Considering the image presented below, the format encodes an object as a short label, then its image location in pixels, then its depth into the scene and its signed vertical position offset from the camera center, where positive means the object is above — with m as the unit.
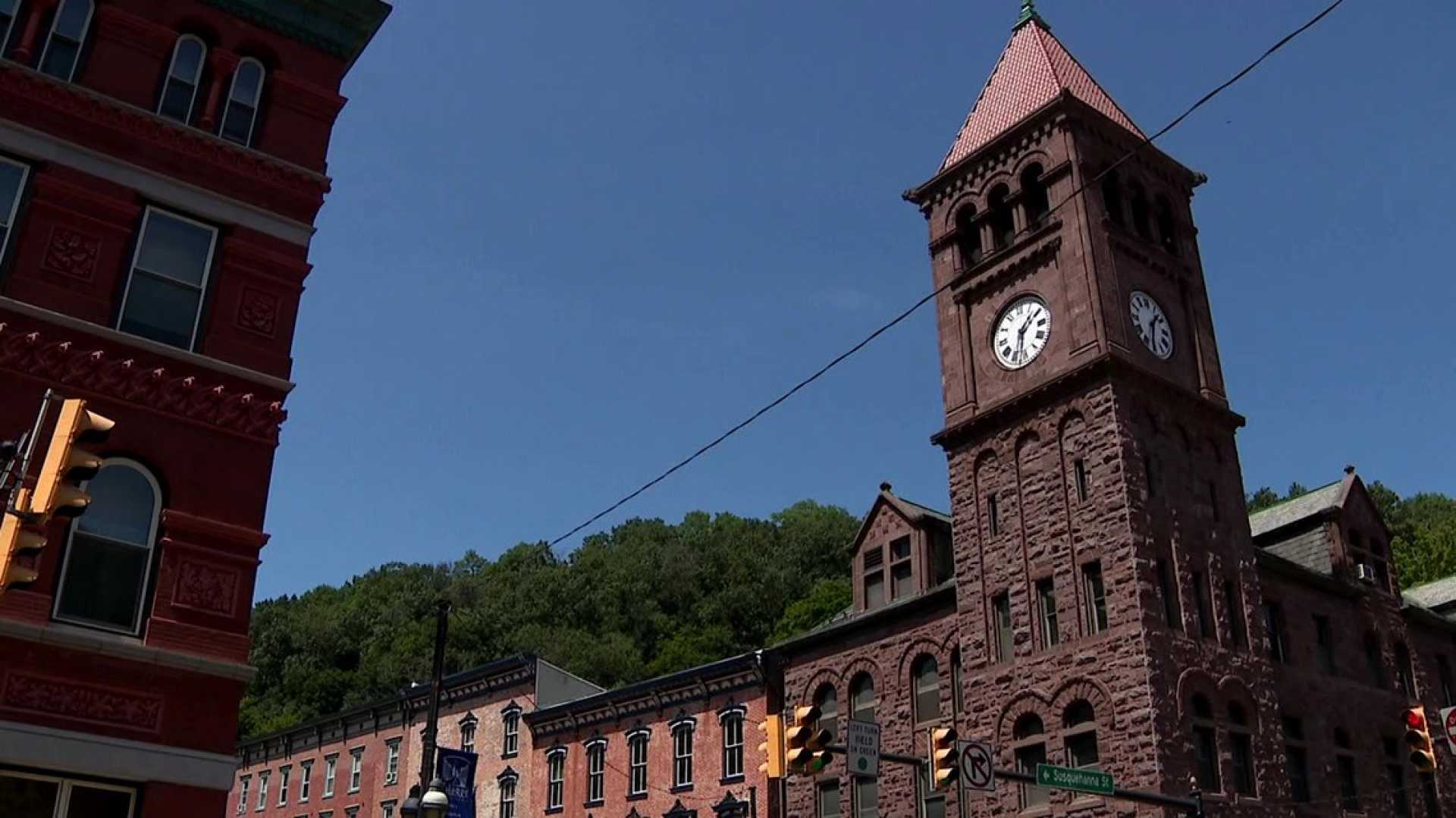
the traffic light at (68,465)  8.17 +3.27
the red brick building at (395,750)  50.94 +10.94
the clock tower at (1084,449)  30.27 +13.82
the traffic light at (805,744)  18.08 +3.59
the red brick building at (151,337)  13.69 +7.42
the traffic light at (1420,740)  18.64 +3.79
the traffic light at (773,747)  19.00 +3.72
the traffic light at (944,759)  19.53 +3.68
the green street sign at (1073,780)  20.64 +3.58
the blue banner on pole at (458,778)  21.31 +3.69
